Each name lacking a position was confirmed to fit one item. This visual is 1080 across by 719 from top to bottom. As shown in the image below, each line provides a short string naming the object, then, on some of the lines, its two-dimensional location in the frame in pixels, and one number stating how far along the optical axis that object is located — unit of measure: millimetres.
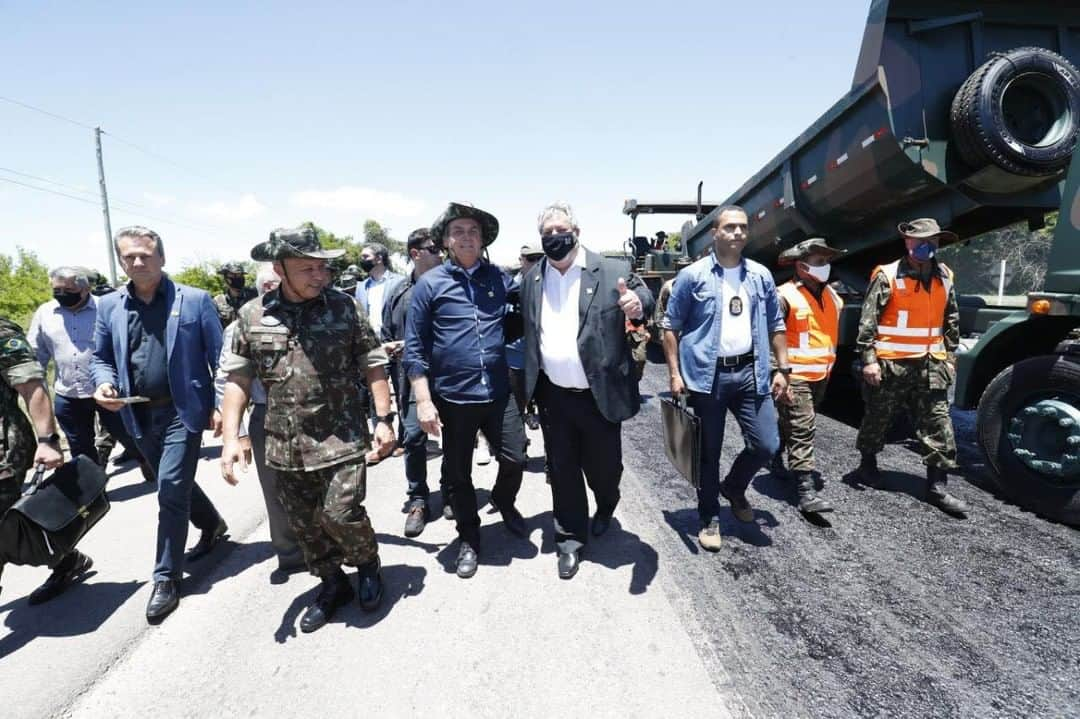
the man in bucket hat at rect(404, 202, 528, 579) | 2816
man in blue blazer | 2734
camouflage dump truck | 3232
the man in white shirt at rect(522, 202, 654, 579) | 2707
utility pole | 22031
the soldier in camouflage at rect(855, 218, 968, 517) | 3430
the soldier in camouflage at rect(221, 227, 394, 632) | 2383
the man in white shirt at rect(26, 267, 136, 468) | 3975
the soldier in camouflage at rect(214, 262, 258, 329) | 6895
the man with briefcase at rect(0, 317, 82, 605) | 2441
